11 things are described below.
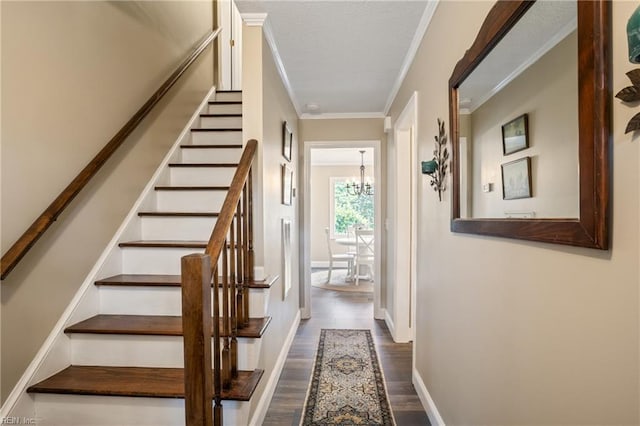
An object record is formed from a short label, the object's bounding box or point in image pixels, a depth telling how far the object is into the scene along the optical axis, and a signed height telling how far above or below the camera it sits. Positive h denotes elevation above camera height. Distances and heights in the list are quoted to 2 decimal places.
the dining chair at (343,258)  6.09 -0.79
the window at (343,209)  7.90 +0.21
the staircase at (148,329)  1.38 -0.55
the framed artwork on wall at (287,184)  2.66 +0.30
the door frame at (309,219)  3.76 -0.02
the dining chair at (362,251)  5.77 -0.63
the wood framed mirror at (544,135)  0.65 +0.21
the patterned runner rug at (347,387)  1.95 -1.22
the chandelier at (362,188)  6.88 +0.69
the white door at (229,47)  3.95 +2.23
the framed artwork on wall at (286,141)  2.66 +0.67
